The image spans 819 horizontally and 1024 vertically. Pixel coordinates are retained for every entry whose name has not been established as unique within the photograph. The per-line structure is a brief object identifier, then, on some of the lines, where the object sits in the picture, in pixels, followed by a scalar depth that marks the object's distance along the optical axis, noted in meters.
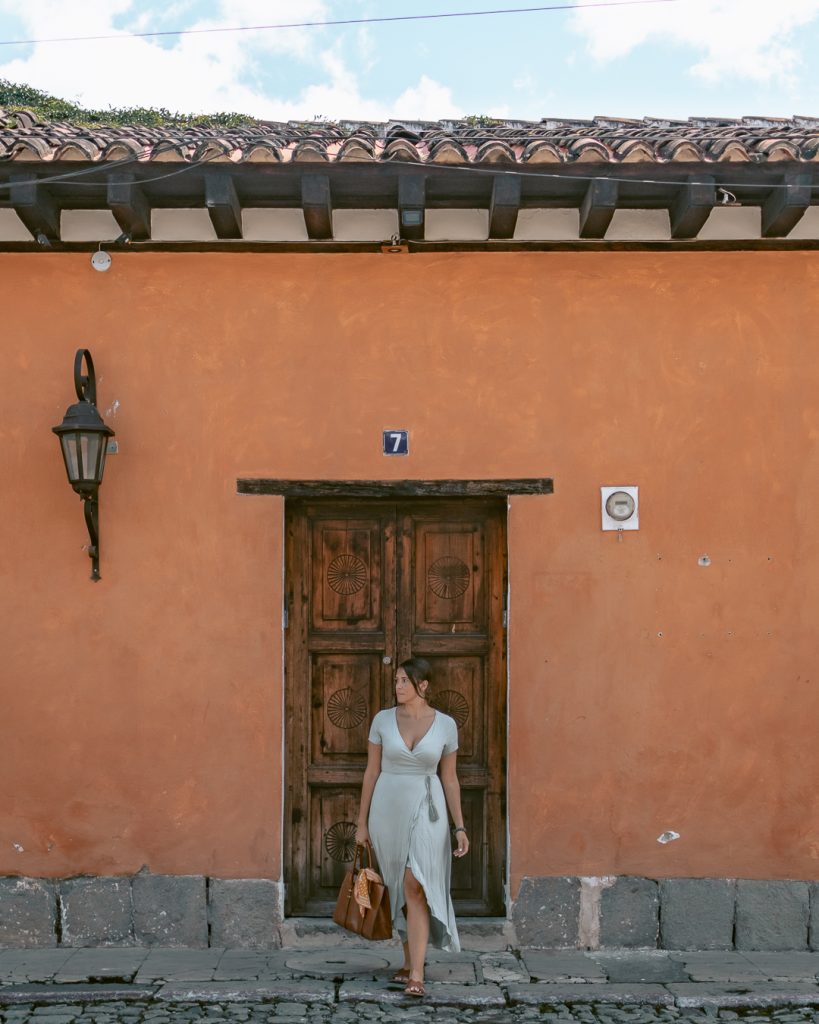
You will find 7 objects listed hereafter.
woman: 4.88
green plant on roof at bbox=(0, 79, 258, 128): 16.88
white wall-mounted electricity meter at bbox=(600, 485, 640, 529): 5.68
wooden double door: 5.80
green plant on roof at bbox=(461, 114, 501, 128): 13.36
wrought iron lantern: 5.43
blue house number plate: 5.72
